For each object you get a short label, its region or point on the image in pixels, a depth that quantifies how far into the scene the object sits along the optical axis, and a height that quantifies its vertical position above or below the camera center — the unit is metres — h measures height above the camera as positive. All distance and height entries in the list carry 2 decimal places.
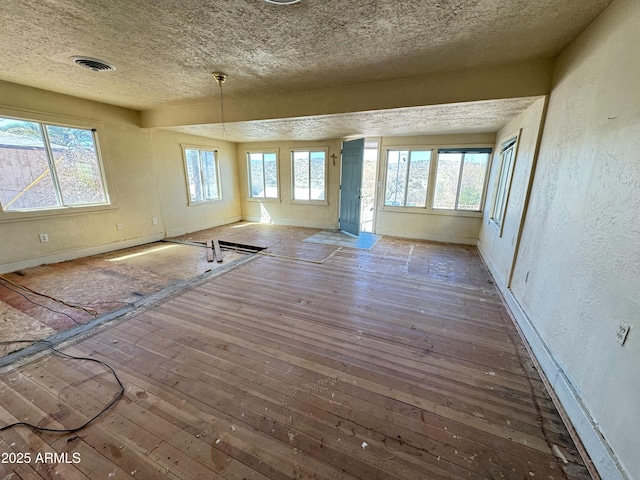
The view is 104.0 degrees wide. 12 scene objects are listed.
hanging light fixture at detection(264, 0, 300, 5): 1.61 +1.14
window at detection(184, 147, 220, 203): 5.96 +0.13
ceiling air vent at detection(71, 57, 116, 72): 2.51 +1.17
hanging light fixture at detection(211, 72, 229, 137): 2.91 +1.20
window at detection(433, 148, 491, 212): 5.09 +0.11
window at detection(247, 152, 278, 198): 6.96 +0.19
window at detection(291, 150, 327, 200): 6.47 +0.20
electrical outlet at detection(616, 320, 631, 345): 1.23 -0.71
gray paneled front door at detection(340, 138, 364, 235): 5.62 -0.04
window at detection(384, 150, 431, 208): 5.52 +0.14
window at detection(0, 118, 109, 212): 3.38 +0.15
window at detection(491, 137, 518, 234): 3.54 +0.07
